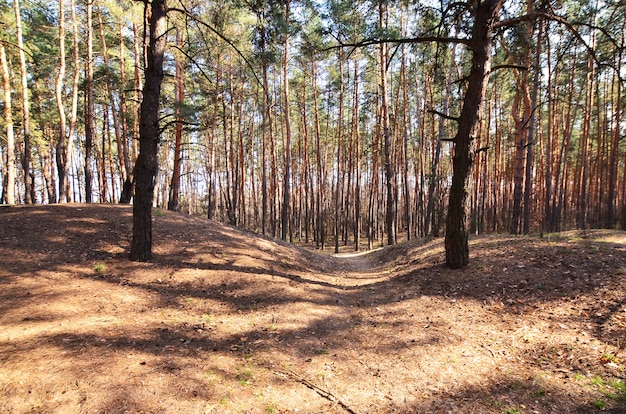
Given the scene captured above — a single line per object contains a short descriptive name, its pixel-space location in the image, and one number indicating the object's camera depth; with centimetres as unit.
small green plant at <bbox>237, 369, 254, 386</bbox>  346
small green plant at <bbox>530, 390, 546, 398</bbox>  314
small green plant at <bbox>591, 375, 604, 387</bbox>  321
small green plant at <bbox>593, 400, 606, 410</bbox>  288
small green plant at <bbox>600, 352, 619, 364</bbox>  350
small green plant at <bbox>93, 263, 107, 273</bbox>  600
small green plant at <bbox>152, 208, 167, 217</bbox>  992
